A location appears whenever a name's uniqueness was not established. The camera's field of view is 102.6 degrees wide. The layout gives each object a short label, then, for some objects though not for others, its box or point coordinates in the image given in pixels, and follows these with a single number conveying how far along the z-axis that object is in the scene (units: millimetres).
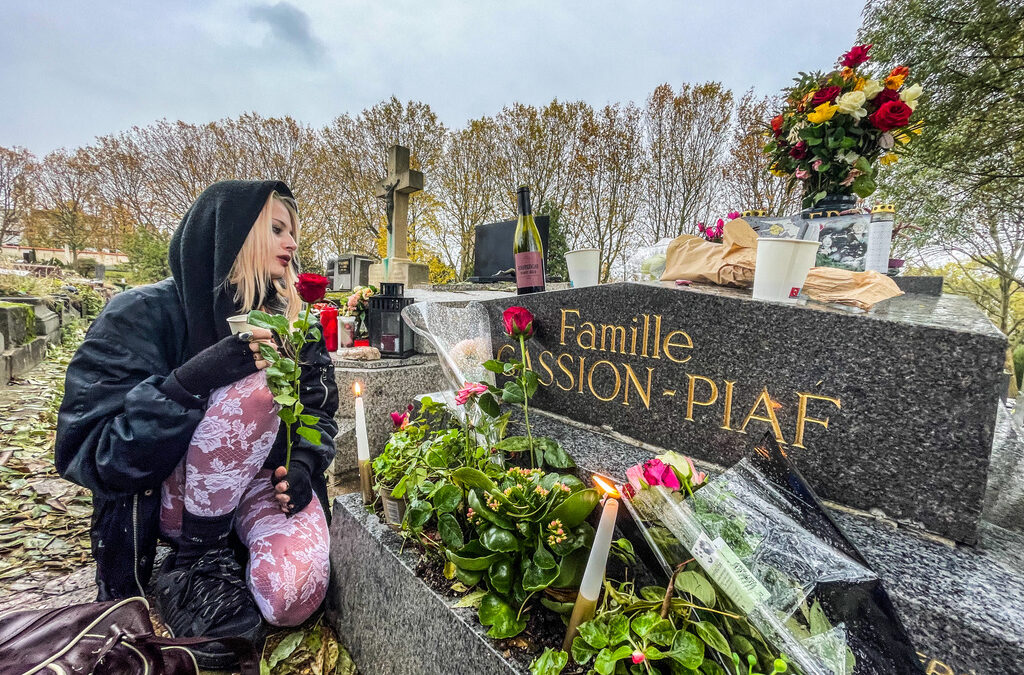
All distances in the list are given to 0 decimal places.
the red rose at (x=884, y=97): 1996
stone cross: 6641
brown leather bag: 921
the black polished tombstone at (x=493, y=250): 8312
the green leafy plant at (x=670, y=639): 753
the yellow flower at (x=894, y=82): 1984
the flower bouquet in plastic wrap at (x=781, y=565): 777
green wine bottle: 2064
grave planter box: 956
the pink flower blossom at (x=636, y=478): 942
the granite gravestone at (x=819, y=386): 1058
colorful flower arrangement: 1993
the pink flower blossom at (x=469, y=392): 1415
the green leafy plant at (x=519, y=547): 958
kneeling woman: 1293
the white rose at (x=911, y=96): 1930
